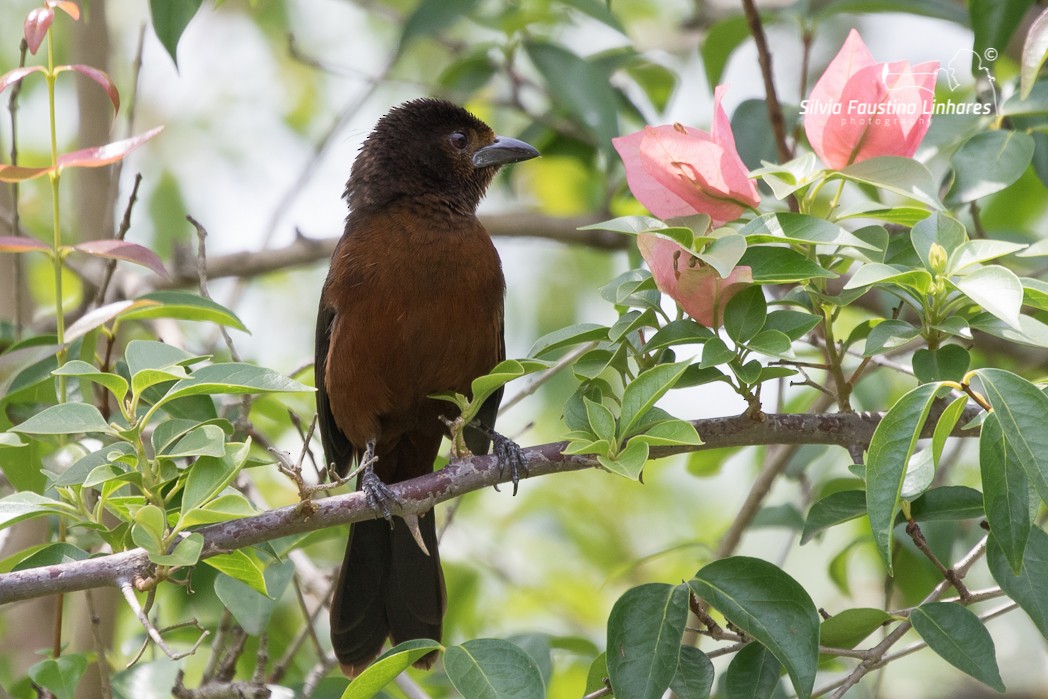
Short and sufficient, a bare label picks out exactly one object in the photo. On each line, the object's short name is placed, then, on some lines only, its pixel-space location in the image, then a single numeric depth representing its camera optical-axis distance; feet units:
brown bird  24.04
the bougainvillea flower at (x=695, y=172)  16.34
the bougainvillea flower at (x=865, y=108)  16.33
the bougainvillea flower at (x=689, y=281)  16.14
